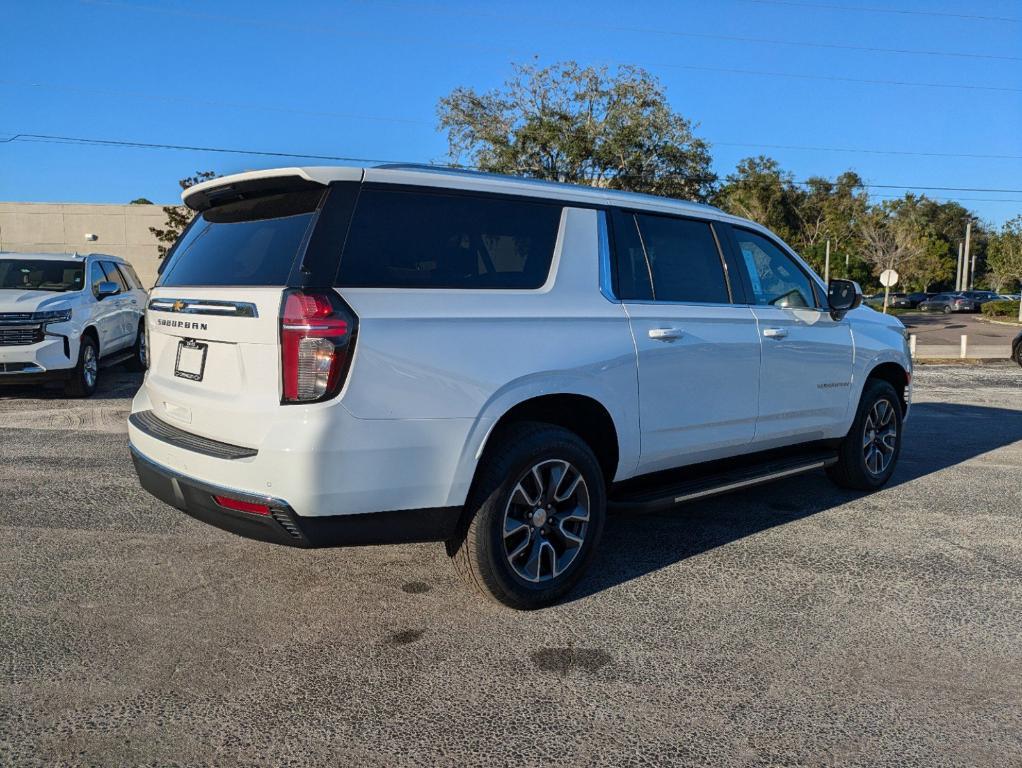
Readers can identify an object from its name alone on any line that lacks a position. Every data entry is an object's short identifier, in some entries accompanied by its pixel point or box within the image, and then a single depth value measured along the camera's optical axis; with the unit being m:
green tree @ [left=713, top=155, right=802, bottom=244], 61.01
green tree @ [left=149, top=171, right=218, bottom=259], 32.69
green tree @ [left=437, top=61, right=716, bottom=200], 32.38
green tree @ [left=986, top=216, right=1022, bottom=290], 56.50
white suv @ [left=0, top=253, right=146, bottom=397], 9.66
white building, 33.38
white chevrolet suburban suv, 3.24
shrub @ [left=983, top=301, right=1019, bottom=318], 49.16
